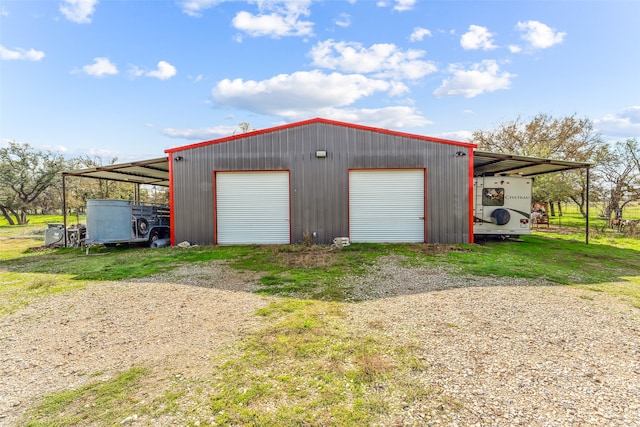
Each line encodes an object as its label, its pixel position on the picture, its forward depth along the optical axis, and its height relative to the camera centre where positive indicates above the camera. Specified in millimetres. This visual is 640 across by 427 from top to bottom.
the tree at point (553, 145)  18719 +4265
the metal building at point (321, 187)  11117 +686
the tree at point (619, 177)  18094 +1523
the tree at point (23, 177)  25250 +2665
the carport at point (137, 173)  11773 +1602
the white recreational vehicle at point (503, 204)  12273 +15
